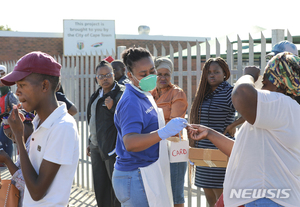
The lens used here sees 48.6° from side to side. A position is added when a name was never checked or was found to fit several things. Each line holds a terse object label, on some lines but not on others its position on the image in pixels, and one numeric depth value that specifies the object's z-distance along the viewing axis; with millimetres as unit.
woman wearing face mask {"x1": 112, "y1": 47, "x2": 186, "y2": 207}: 2236
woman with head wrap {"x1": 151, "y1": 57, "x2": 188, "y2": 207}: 3742
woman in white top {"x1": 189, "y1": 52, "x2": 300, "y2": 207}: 1816
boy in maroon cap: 1857
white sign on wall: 24312
